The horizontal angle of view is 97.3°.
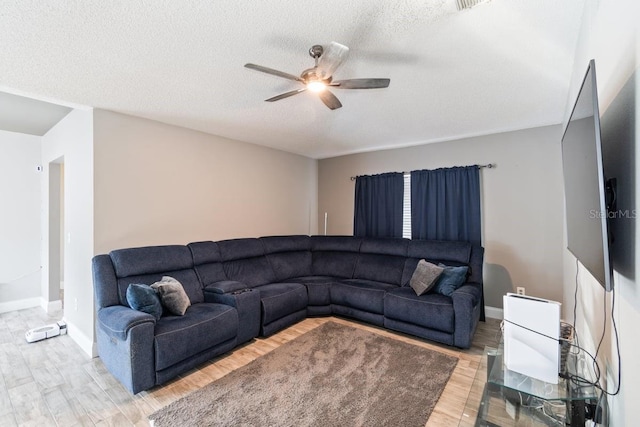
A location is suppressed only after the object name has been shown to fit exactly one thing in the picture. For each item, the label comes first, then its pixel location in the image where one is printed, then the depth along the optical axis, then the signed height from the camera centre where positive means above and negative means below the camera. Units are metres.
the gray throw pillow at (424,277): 3.31 -0.77
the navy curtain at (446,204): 3.91 +0.13
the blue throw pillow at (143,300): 2.48 -0.75
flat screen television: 0.89 +0.09
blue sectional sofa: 2.31 -0.94
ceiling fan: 1.71 +0.96
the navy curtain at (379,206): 4.63 +0.13
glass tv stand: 1.37 -1.01
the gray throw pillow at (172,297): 2.67 -0.78
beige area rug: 1.97 -1.42
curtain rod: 3.84 +0.64
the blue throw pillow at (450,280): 3.22 -0.79
